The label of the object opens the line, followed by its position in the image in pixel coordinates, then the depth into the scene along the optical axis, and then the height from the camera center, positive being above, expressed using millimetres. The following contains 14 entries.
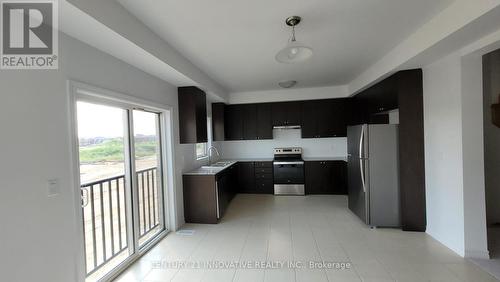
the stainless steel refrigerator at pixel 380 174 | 3369 -610
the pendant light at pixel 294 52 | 1925 +773
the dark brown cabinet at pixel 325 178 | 5285 -1001
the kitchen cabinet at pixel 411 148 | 3150 -208
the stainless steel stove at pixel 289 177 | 5391 -966
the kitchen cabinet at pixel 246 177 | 5617 -968
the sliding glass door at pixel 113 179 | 2240 -422
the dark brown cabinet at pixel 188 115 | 3746 +454
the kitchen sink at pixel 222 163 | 4936 -552
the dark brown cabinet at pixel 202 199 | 3779 -1009
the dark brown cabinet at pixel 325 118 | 5477 +481
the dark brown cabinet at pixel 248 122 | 5754 +465
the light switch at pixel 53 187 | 1639 -318
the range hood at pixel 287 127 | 5664 +294
